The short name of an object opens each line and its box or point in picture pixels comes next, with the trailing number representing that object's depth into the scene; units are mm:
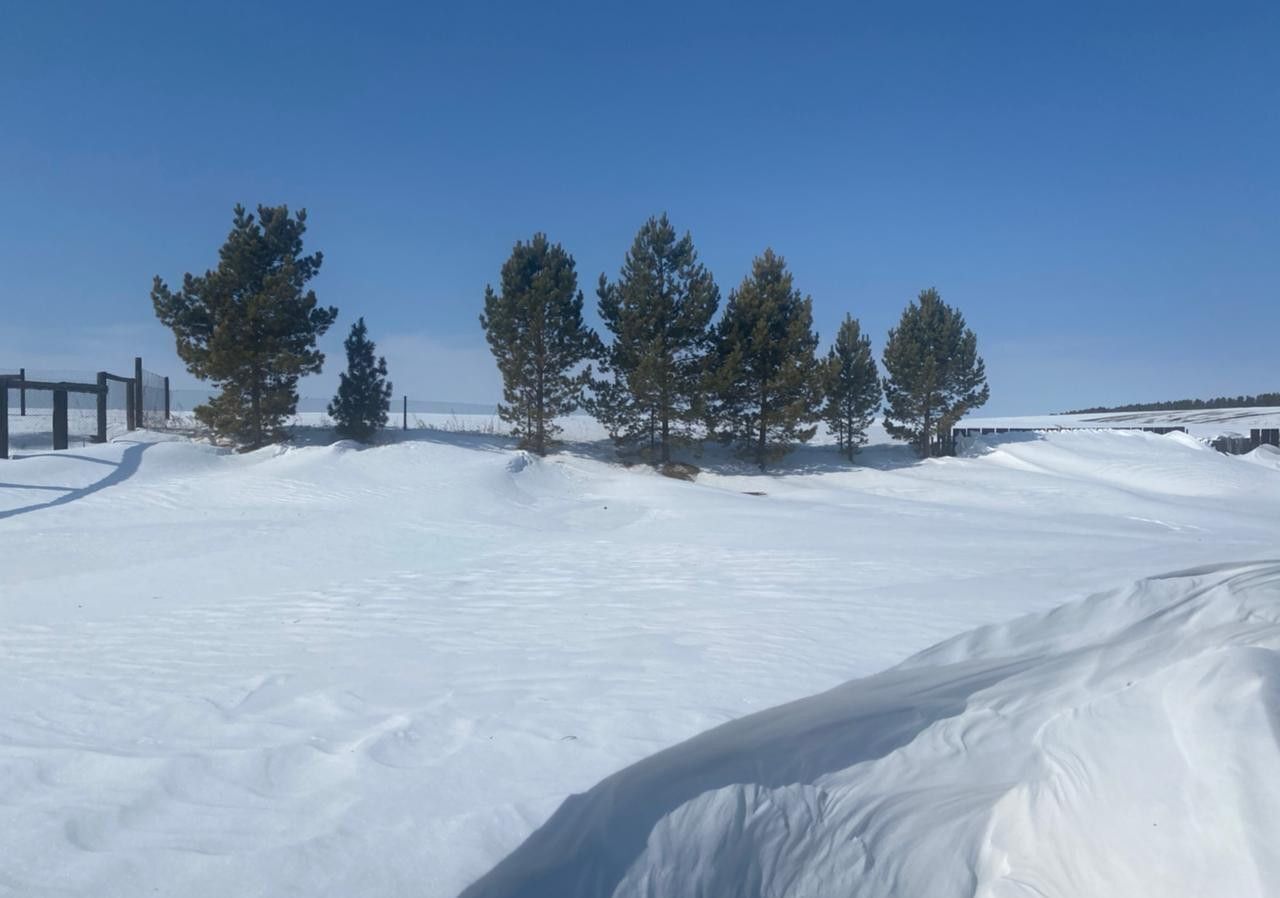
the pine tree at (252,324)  22156
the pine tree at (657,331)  25156
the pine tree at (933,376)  29906
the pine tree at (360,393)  24922
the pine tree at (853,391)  29750
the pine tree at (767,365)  25797
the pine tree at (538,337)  24859
